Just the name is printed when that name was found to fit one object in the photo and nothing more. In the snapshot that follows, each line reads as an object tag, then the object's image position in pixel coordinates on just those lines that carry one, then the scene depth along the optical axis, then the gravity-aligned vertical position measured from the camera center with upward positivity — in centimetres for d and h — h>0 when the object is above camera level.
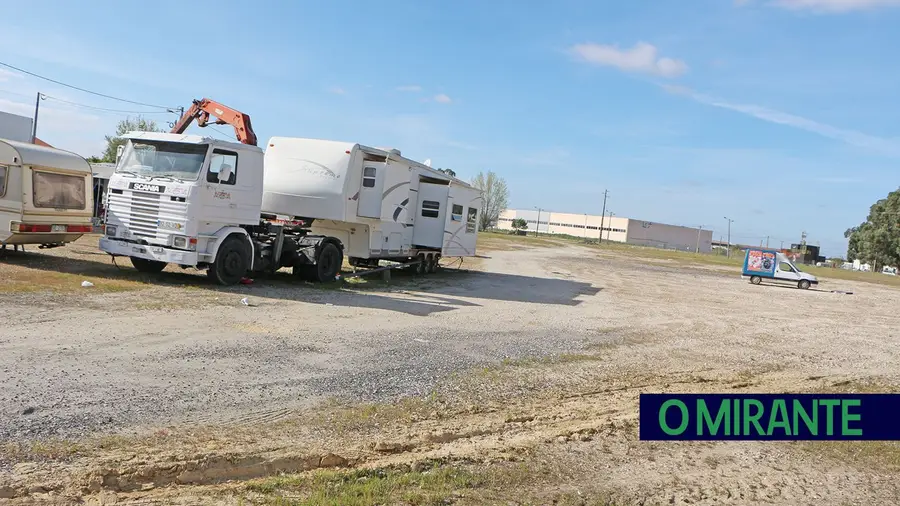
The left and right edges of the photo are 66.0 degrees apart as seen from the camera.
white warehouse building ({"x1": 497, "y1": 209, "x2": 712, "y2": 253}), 13638 +142
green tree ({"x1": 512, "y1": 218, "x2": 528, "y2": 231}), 12469 +56
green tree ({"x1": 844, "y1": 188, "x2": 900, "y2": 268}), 8238 +326
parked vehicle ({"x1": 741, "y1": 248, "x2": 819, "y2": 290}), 3266 -83
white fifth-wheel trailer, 1373 -3
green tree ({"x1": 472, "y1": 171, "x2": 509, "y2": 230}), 11372 +513
